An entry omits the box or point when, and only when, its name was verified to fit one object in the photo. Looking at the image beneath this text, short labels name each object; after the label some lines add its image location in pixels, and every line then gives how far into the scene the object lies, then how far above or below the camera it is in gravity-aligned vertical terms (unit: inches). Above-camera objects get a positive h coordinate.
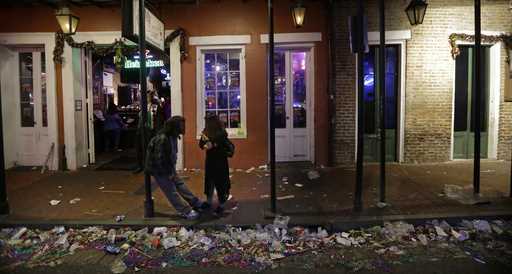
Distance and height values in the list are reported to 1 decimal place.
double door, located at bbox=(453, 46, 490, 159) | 420.2 +9.9
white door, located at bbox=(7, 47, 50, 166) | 410.9 +10.6
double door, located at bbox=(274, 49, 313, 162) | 408.8 +7.9
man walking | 242.5 -29.8
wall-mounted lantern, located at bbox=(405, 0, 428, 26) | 359.3 +88.3
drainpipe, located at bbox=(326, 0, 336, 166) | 391.9 +40.5
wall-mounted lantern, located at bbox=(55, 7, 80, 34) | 348.8 +79.9
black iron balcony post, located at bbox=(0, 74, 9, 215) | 260.5 -46.0
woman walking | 253.4 -28.0
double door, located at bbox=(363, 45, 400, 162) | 411.5 +9.3
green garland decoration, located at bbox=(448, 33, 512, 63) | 401.1 +70.0
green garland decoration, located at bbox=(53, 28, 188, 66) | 389.4 +64.9
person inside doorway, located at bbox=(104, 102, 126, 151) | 516.4 -14.5
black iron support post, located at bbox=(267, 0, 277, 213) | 251.9 +9.2
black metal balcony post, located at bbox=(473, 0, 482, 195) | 273.7 +8.3
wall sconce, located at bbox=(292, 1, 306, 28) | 365.7 +88.1
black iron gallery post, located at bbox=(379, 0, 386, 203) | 264.3 +4.1
